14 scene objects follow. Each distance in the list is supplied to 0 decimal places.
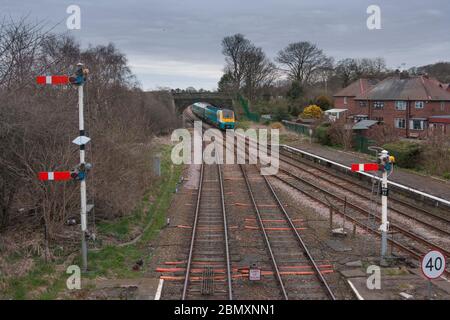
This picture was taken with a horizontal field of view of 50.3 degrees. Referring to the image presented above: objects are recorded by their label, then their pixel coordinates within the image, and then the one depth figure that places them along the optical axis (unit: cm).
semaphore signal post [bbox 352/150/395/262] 1179
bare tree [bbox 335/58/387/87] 8522
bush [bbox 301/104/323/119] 6388
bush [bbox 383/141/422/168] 2811
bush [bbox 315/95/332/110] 7056
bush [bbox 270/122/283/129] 5779
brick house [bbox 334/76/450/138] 4581
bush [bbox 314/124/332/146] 4057
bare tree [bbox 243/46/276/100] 8719
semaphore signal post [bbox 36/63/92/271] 1006
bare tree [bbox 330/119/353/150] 3778
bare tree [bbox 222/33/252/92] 8912
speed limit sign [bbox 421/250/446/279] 877
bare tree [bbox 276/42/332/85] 8981
